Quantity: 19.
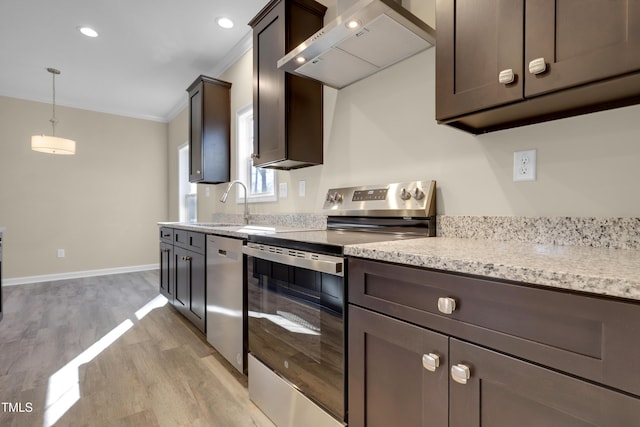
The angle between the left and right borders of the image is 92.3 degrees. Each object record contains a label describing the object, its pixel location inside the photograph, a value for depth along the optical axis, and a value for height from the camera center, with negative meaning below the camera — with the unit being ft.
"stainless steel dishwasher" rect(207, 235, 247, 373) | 5.87 -1.88
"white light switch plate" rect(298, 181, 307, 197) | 7.69 +0.57
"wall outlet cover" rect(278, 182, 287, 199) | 8.39 +0.58
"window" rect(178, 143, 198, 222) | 16.44 +1.02
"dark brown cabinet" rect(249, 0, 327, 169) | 6.65 +2.62
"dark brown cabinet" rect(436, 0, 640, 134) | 2.50 +1.42
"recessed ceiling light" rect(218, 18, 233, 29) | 8.83 +5.48
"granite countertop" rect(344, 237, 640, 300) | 1.85 -0.38
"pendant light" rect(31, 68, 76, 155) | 10.70 +2.32
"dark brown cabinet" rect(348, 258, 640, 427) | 1.85 -1.07
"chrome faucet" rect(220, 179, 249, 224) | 9.38 -0.07
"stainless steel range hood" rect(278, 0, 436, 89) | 4.11 +2.60
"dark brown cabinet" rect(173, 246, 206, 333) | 7.74 -2.07
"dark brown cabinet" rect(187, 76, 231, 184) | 10.78 +2.94
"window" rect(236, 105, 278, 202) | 9.92 +1.66
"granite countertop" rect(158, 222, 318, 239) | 5.71 -0.46
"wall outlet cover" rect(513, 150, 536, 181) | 3.82 +0.59
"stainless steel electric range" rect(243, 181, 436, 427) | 3.75 -1.26
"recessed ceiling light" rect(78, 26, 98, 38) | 9.29 +5.46
